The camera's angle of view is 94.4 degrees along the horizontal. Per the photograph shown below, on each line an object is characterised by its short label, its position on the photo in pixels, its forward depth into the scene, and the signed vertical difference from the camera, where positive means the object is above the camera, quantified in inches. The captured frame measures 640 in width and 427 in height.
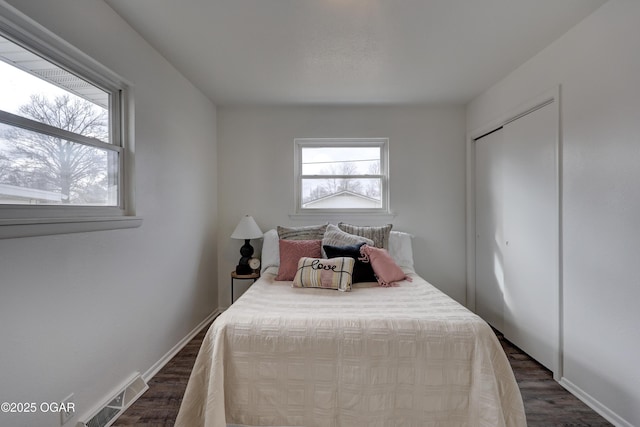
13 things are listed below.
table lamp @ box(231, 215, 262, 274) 121.2 -9.8
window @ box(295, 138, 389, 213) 137.0 +17.3
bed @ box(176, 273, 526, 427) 59.4 -33.3
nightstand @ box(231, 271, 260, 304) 120.3 -26.3
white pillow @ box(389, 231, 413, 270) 118.9 -15.6
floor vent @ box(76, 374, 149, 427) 62.6 -44.1
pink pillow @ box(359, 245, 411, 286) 97.6 -18.6
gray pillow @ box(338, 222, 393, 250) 116.2 -8.4
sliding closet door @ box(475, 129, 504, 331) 111.7 -7.4
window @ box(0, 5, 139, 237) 50.6 +16.3
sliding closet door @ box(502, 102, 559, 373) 84.2 -7.5
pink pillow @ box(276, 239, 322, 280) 105.6 -15.3
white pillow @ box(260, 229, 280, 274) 119.3 -16.2
